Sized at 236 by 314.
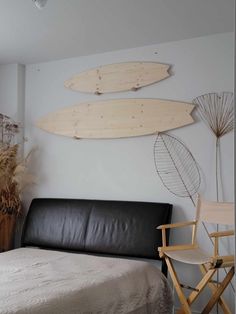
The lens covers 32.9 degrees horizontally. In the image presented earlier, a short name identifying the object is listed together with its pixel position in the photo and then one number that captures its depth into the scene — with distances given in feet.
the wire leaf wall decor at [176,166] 12.10
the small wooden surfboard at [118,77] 12.83
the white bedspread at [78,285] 7.52
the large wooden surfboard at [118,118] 12.46
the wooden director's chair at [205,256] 9.58
